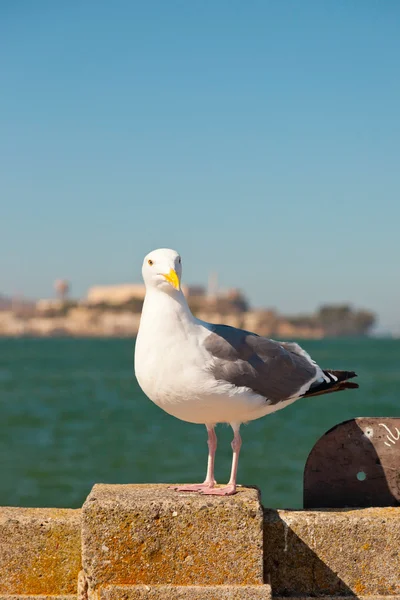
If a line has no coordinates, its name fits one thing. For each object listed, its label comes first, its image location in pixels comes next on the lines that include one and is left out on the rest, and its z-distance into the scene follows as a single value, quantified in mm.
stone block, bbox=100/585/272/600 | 3555
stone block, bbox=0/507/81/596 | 3918
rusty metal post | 4336
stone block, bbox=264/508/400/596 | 3908
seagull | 4152
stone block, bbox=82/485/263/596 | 3594
